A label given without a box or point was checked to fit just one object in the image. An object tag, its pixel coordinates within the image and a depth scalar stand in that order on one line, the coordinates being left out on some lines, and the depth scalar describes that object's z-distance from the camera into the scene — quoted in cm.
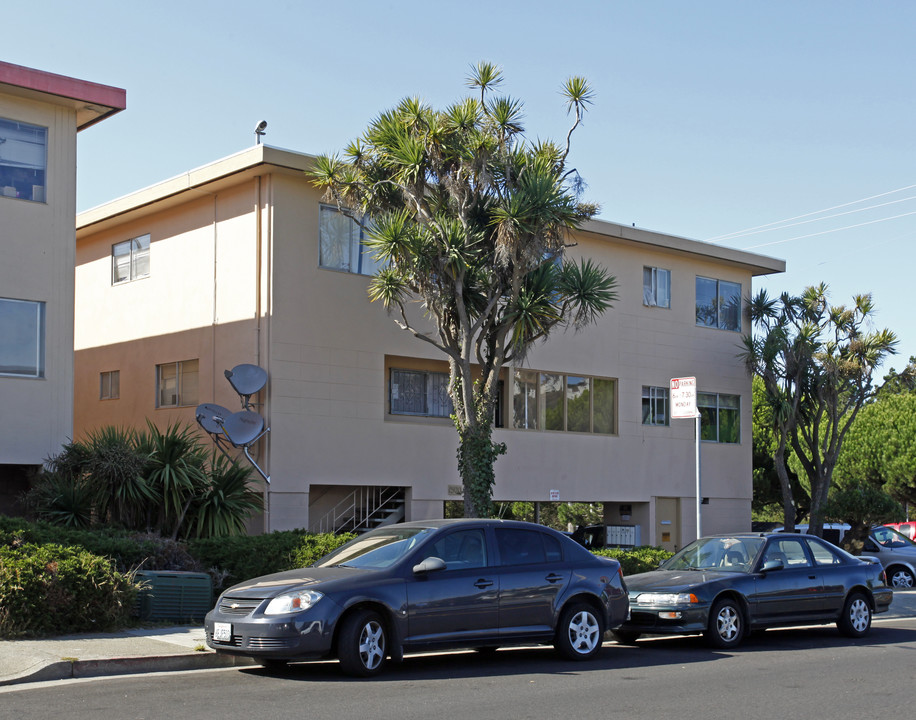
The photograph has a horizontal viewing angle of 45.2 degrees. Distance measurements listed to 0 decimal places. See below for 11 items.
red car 3272
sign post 1549
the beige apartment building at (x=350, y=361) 2042
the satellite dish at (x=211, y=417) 1891
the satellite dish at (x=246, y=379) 1930
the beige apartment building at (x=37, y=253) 1706
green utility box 1274
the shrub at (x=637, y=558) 1839
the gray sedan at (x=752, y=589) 1280
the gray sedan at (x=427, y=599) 977
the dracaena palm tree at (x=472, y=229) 1742
